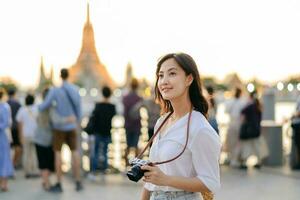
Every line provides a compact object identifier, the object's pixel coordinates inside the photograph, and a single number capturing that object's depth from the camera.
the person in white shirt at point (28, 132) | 10.82
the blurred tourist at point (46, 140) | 8.88
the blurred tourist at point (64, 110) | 8.80
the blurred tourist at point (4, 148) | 9.12
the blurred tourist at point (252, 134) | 11.30
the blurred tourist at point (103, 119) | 10.10
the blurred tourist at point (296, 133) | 11.00
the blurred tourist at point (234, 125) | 11.76
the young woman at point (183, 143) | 2.76
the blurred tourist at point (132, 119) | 10.66
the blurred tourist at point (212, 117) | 8.10
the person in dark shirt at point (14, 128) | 11.67
